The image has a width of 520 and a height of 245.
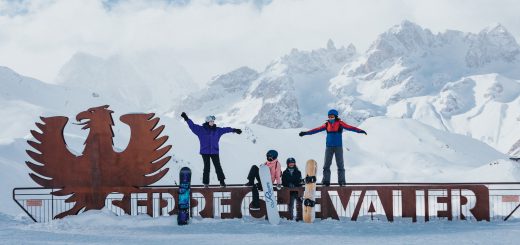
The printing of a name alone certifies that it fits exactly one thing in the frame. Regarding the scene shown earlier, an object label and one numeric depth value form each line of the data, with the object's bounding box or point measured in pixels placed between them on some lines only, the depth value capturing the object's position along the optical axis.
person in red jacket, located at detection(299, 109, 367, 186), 16.33
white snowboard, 15.57
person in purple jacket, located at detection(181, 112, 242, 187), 16.44
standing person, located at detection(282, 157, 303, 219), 16.41
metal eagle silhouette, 16.70
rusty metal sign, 16.09
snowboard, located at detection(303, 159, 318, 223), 15.62
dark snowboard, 15.51
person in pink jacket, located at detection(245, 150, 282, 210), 15.88
